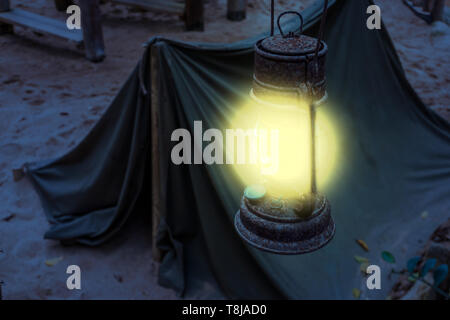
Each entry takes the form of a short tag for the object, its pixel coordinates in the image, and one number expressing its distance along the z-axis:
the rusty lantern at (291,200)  1.18
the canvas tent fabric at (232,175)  3.29
